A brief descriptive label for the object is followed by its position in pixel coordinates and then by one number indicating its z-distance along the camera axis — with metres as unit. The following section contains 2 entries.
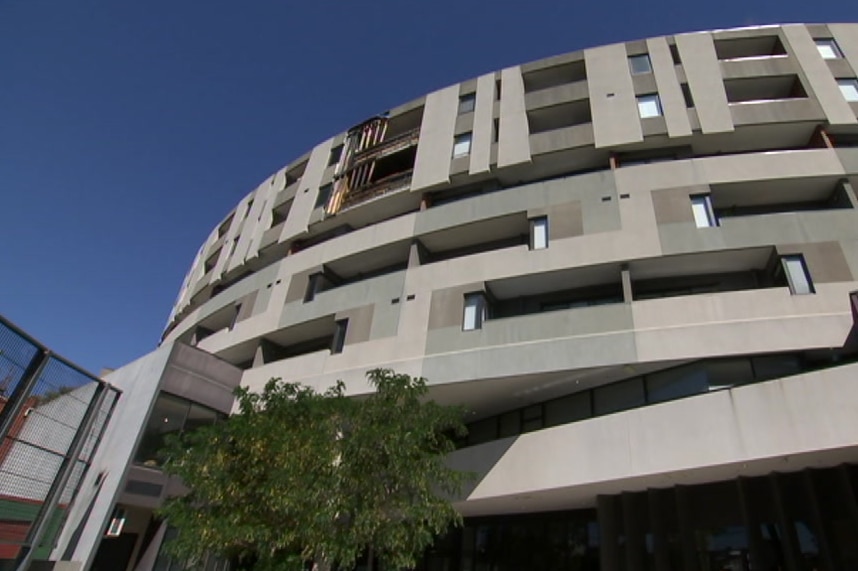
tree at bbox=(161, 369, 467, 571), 11.98
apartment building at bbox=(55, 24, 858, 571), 13.04
